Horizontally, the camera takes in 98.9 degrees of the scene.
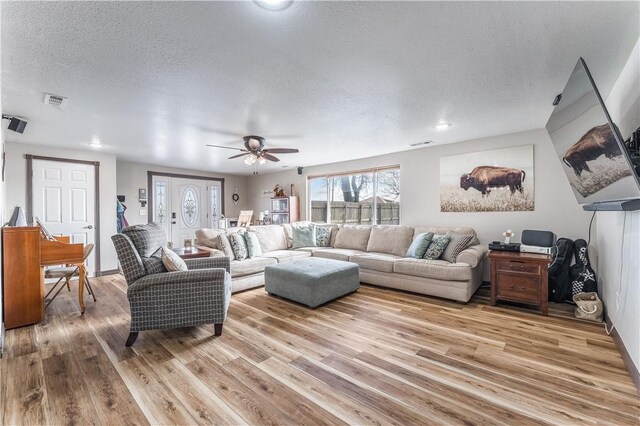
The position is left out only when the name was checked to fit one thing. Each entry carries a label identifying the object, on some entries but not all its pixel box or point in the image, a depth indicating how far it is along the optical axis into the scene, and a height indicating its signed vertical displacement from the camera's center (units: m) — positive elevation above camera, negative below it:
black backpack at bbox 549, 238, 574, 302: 3.21 -0.74
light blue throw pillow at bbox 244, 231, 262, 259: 4.30 -0.52
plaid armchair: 2.31 -0.68
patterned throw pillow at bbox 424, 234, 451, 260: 3.79 -0.49
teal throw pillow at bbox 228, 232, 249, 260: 4.12 -0.50
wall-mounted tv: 1.49 +0.42
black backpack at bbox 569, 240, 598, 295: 2.94 -0.69
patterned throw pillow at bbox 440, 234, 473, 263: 3.66 -0.47
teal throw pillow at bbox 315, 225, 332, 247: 5.31 -0.46
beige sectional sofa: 3.41 -0.69
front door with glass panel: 6.45 +0.20
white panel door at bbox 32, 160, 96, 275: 4.34 +0.25
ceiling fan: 3.72 +0.87
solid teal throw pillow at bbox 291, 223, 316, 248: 5.20 -0.45
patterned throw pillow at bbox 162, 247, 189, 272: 2.51 -0.45
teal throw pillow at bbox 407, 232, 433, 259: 3.91 -0.49
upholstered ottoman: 3.19 -0.85
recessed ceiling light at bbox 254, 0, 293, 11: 1.38 +1.07
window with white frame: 5.28 +0.32
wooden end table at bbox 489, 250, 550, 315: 2.96 -0.75
